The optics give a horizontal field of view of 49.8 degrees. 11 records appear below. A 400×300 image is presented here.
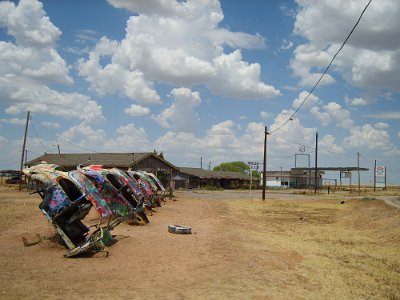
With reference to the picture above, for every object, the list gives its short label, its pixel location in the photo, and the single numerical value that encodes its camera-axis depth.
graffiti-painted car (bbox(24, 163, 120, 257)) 9.95
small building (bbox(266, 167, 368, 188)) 89.17
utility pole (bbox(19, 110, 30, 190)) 40.66
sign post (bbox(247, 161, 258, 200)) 33.91
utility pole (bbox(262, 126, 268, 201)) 35.00
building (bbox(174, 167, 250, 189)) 62.34
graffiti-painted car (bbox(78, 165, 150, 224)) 13.55
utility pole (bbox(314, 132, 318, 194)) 53.90
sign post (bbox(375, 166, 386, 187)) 75.38
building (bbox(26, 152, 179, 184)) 45.34
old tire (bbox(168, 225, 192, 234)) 13.80
